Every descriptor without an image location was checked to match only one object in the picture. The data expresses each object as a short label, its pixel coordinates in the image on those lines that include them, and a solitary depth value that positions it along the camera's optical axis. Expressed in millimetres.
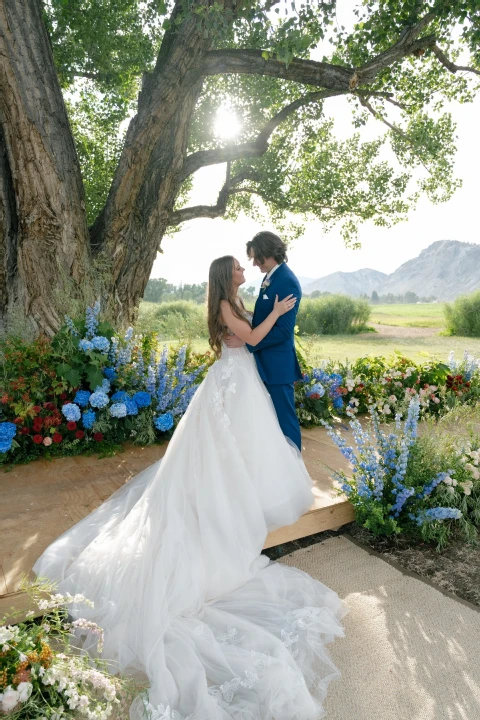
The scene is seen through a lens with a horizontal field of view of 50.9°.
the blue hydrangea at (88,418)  4757
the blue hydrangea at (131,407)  4922
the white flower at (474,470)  3803
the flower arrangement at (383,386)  6191
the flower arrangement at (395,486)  3607
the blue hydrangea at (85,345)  4965
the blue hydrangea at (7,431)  4380
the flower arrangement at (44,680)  1812
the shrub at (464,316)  16938
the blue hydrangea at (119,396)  4930
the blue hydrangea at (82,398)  4754
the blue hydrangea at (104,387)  4838
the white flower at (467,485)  3745
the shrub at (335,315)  18672
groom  3701
